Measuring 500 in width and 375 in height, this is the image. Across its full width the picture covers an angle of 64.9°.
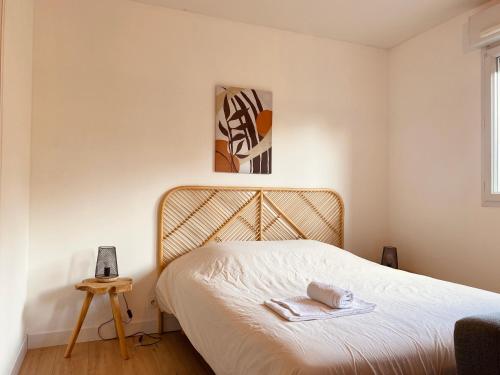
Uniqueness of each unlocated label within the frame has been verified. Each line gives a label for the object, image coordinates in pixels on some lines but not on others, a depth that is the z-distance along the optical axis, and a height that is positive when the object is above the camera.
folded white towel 1.75 -0.54
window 2.94 +0.53
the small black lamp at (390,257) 3.55 -0.57
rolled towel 1.88 -0.50
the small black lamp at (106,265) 2.77 -0.51
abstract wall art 3.32 +0.55
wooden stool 2.59 -0.72
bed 1.45 -0.55
